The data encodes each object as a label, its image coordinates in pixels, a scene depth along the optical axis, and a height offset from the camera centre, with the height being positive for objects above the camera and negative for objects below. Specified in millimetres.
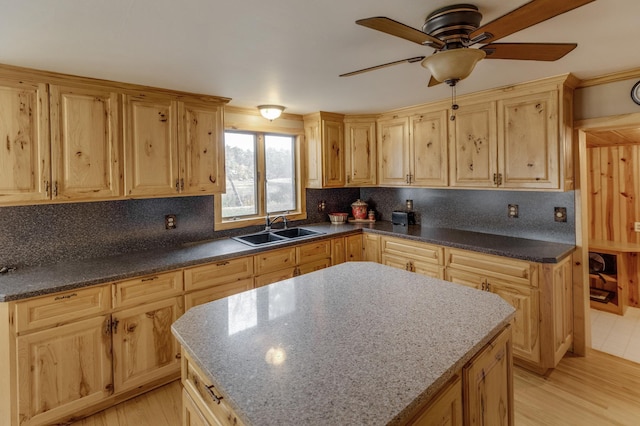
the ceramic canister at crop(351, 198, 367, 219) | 4184 -23
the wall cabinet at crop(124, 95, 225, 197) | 2465 +524
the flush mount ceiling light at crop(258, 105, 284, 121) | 3196 +974
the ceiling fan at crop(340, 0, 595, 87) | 1207 +704
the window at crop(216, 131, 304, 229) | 3334 +341
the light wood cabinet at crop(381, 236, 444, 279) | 2992 -472
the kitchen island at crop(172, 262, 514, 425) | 917 -509
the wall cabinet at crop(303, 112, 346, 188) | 3668 +673
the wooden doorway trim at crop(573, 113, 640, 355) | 2631 -339
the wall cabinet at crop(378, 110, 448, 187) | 3246 +613
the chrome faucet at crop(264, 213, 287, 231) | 3461 -129
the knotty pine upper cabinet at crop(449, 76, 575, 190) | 2484 +563
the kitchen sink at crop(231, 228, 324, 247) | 3275 -272
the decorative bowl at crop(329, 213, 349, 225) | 4031 -115
